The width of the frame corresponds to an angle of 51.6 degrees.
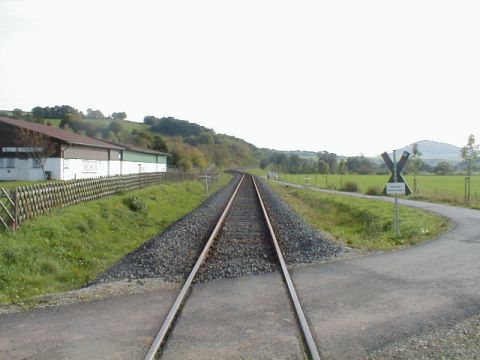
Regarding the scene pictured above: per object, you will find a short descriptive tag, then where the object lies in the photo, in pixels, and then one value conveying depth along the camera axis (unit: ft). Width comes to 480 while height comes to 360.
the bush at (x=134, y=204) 68.90
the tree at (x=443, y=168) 337.64
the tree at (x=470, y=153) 106.01
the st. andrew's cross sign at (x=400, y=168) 47.03
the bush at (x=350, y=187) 161.99
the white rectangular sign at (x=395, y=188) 46.78
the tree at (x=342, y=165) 238.48
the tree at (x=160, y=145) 270.05
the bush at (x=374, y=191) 139.85
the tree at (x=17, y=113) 334.89
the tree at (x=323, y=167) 228.35
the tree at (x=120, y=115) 518.13
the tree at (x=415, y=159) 136.98
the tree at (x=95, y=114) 467.72
